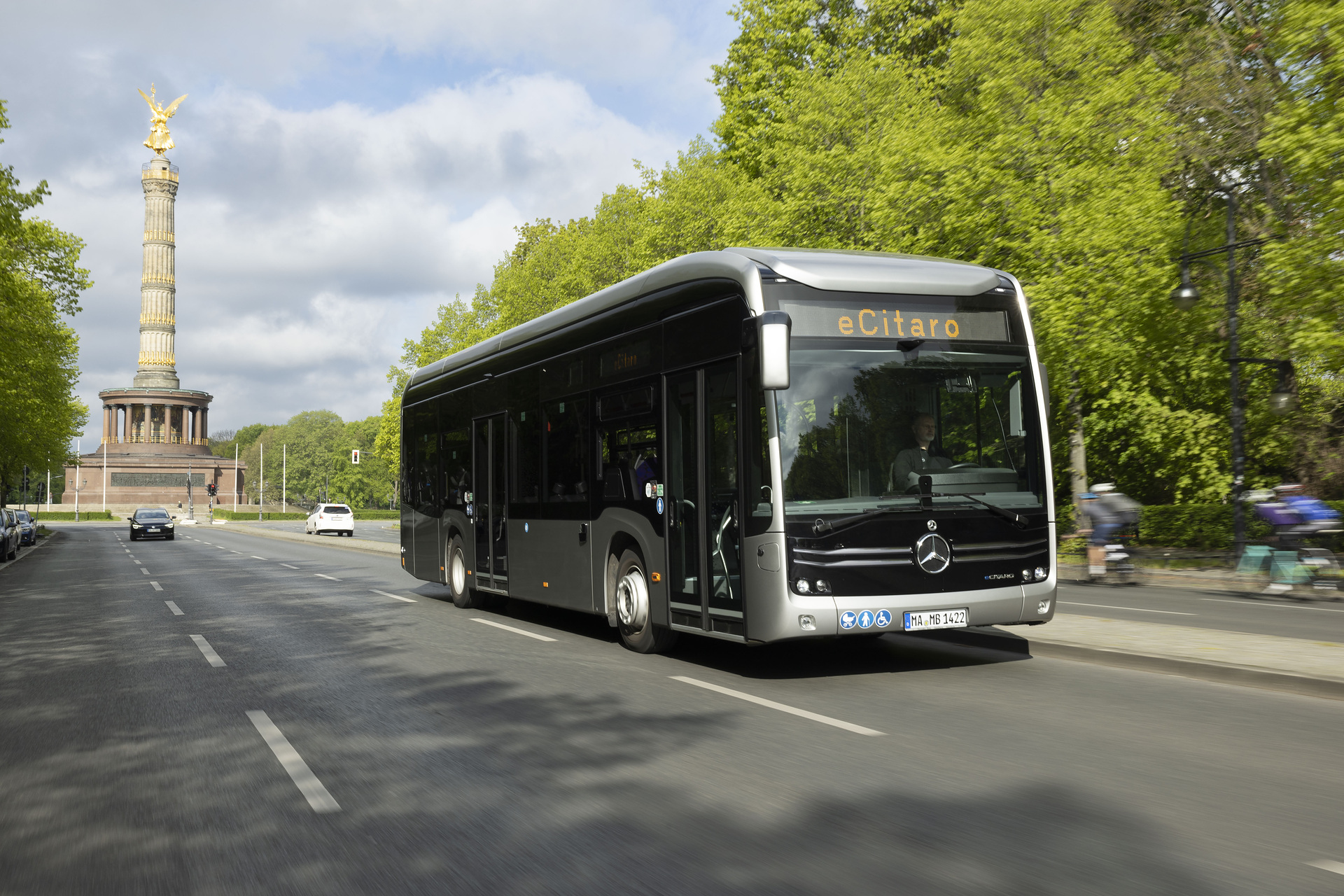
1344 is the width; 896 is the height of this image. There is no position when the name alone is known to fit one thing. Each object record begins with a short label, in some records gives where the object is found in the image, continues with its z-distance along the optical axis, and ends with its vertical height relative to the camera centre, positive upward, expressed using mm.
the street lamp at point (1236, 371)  20000 +2151
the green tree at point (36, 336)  30125 +5726
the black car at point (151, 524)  48438 -608
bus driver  8414 +270
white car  56344 -676
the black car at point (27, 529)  42688 -635
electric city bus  8172 +355
